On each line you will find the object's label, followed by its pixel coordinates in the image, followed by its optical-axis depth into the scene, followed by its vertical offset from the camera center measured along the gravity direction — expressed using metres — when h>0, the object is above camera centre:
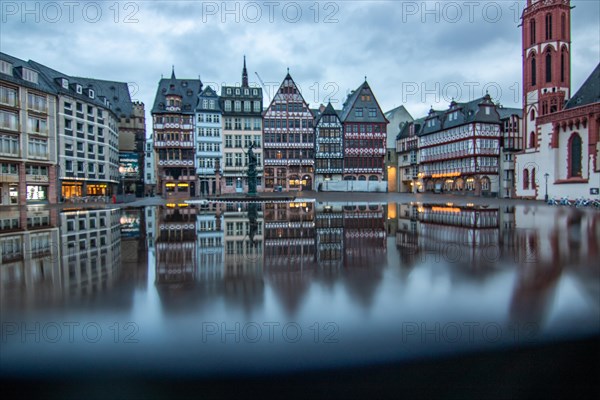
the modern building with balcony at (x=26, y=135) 37.16 +6.57
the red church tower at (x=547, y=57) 43.62 +15.99
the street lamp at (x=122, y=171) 63.56 +4.01
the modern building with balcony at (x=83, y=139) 45.41 +7.49
